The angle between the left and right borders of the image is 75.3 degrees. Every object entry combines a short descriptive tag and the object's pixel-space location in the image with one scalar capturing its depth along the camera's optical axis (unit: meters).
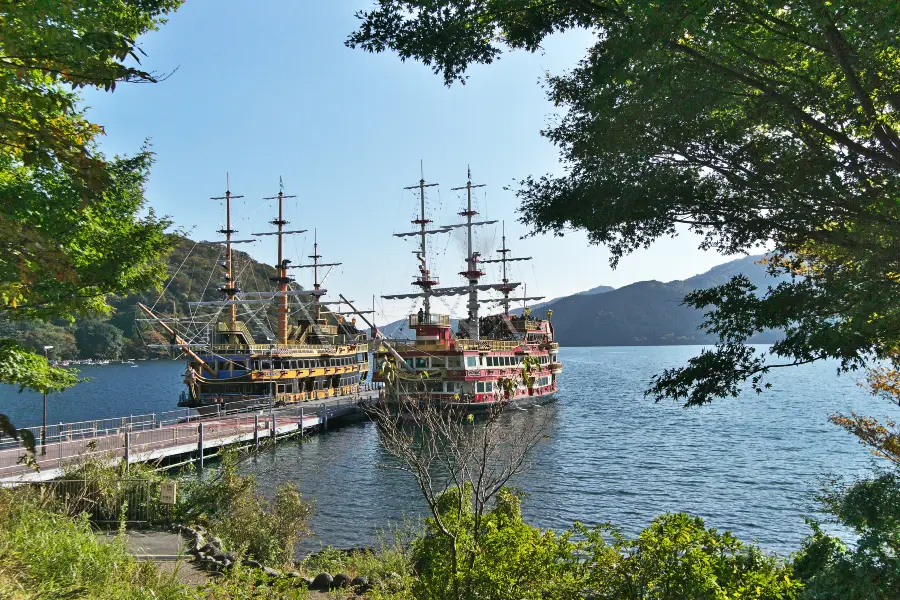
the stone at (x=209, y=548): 10.66
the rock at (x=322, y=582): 10.58
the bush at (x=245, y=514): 12.64
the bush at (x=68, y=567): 6.07
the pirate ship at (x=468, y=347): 43.97
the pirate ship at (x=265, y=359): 44.50
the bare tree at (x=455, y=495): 6.46
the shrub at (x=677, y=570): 5.04
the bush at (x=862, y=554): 6.67
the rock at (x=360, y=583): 10.32
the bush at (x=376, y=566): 8.95
